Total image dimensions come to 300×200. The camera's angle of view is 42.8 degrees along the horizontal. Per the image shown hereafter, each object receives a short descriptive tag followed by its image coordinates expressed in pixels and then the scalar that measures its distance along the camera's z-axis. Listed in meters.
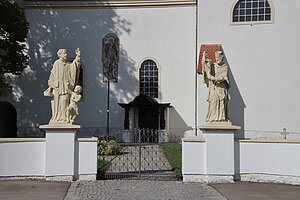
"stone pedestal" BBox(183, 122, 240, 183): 9.53
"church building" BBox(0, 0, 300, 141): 21.11
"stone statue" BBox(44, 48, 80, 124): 9.51
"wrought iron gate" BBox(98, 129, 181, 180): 10.21
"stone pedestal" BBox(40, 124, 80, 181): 9.34
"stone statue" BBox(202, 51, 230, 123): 9.65
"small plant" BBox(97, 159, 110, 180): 10.07
